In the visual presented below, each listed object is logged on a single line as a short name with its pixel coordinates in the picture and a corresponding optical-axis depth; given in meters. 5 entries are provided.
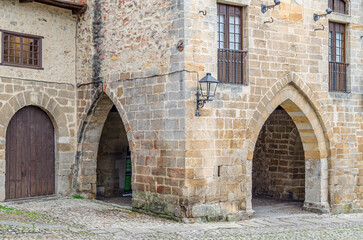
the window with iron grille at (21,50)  10.85
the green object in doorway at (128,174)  13.41
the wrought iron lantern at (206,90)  9.17
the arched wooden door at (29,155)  11.01
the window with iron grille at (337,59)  11.57
